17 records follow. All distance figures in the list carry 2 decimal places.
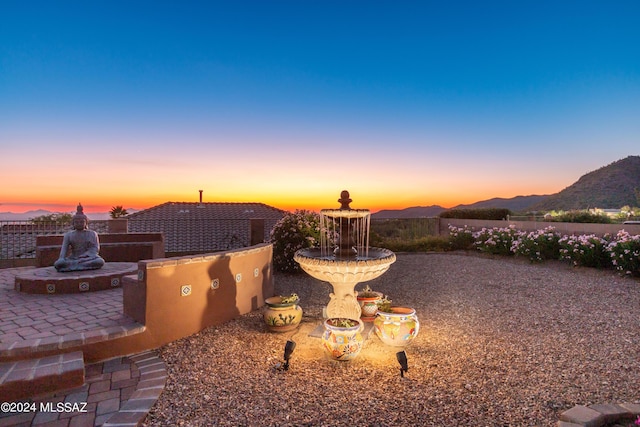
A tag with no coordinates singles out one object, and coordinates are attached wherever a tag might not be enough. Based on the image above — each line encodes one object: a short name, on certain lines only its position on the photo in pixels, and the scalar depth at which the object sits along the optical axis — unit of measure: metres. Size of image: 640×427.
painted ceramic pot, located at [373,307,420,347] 4.61
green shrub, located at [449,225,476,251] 14.11
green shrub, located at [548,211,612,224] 13.76
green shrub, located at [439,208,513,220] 16.84
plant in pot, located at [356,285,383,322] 5.73
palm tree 18.24
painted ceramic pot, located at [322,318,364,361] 4.15
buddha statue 6.93
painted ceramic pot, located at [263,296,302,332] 5.25
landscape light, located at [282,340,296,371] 3.97
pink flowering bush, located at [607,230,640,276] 8.51
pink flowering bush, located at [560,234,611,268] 9.51
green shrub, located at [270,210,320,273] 9.62
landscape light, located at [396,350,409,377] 3.81
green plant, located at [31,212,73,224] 15.48
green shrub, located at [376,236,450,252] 14.32
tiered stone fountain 4.57
